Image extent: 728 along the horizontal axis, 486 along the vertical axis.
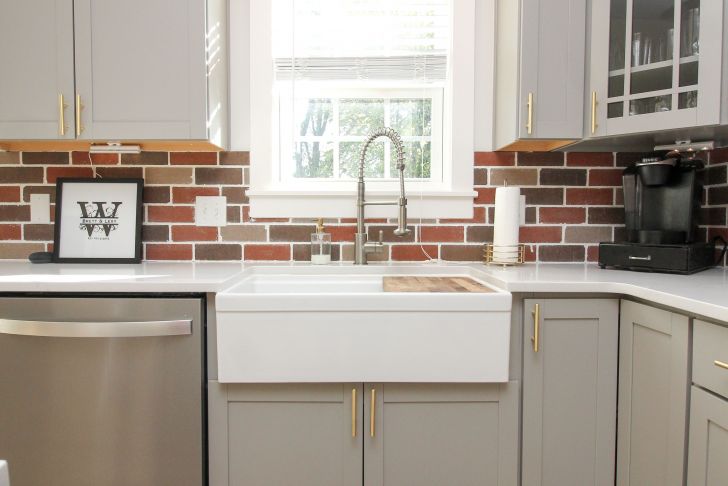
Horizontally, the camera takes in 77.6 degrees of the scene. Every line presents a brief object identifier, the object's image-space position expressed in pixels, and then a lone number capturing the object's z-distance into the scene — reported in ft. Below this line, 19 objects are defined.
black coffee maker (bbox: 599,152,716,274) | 5.06
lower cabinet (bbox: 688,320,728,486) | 3.31
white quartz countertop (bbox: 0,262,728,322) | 3.79
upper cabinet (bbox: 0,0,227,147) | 5.38
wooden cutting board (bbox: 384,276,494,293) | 4.85
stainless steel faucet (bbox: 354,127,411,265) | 5.79
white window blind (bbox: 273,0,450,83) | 6.54
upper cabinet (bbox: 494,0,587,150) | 5.38
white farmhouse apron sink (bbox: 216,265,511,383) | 4.39
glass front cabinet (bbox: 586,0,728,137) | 4.53
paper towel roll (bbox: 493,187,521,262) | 5.92
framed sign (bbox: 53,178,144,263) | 6.39
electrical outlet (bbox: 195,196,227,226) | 6.51
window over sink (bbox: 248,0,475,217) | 6.42
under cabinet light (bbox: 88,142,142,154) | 6.01
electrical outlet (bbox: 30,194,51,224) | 6.55
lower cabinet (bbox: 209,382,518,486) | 4.53
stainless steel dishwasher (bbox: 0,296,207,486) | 4.48
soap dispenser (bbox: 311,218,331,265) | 6.23
